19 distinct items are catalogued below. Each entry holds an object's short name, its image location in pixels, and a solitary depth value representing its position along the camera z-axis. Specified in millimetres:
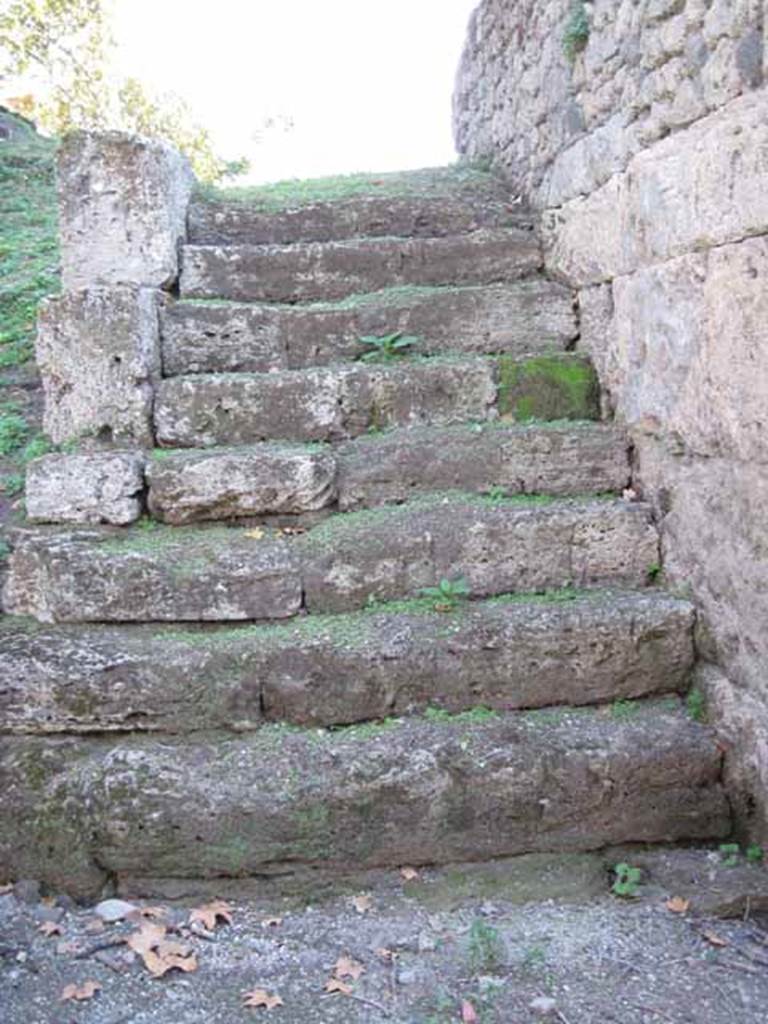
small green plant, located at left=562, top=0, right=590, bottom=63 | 4062
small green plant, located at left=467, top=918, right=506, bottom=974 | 2469
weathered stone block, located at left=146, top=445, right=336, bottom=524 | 3535
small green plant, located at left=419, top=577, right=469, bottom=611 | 3246
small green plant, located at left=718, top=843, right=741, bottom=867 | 2816
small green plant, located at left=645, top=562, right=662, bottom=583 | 3439
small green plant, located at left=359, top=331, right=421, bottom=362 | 4109
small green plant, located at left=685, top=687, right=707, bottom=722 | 3076
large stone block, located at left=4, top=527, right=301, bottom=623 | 3227
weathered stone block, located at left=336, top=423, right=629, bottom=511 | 3670
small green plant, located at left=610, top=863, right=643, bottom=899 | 2738
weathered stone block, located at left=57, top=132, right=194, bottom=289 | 3979
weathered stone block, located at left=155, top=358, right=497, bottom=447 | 3814
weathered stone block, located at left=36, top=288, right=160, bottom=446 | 3727
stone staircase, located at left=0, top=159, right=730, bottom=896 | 2791
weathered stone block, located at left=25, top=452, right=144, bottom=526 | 3498
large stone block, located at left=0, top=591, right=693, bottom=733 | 3004
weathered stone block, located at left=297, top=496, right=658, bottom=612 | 3344
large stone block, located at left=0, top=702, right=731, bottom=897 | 2754
